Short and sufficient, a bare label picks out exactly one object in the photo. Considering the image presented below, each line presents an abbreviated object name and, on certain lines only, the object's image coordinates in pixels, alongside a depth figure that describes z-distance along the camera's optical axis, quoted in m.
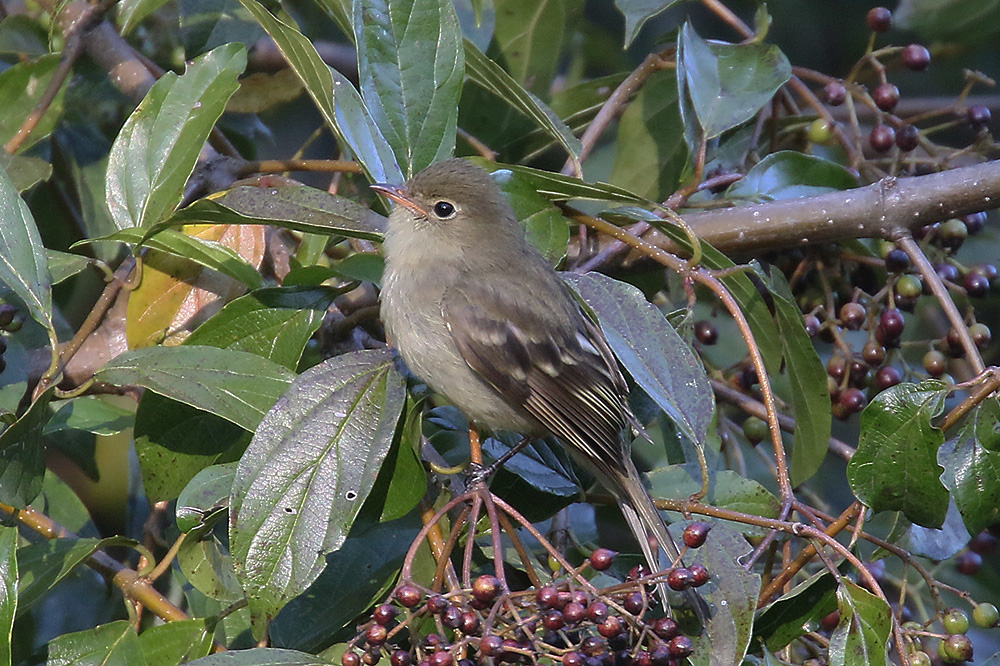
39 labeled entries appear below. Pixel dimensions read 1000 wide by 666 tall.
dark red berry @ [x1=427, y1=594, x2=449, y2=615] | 3.88
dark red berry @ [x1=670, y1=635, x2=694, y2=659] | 3.95
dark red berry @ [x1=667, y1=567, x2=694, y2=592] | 4.00
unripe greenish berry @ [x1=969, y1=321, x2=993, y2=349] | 6.55
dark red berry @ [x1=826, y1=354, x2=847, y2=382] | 6.68
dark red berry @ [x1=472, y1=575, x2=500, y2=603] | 3.86
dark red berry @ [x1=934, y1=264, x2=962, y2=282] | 6.81
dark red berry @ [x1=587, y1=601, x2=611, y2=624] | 3.87
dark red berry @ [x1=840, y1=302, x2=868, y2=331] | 6.51
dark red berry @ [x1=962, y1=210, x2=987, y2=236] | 7.31
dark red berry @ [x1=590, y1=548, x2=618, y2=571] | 4.25
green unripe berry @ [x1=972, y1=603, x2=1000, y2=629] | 5.66
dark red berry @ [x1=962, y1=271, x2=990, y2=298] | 6.68
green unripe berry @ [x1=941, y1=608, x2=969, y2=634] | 5.14
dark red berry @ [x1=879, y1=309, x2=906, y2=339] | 6.45
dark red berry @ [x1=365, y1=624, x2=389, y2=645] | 3.89
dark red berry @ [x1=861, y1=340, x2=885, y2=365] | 6.39
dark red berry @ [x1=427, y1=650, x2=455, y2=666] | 3.71
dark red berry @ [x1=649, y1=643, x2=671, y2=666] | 3.96
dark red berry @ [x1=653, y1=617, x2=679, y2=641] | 3.98
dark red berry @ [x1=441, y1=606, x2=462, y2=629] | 3.85
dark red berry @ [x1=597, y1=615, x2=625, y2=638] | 3.84
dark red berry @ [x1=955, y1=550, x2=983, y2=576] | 7.69
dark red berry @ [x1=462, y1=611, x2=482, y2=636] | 3.83
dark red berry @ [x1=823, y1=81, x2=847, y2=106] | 7.04
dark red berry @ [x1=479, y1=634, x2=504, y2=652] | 3.67
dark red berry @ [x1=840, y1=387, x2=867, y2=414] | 6.47
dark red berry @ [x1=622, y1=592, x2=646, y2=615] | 4.01
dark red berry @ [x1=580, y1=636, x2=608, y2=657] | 3.89
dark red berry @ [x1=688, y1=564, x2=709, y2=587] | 4.03
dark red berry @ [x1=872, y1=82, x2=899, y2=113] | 7.07
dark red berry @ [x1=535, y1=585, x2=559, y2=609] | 3.86
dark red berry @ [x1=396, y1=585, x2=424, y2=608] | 3.92
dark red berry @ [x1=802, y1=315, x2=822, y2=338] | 6.55
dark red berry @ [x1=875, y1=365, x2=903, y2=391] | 6.62
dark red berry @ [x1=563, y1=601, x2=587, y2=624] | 3.81
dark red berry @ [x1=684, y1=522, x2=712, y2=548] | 4.24
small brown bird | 5.87
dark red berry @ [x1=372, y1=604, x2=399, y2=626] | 3.93
